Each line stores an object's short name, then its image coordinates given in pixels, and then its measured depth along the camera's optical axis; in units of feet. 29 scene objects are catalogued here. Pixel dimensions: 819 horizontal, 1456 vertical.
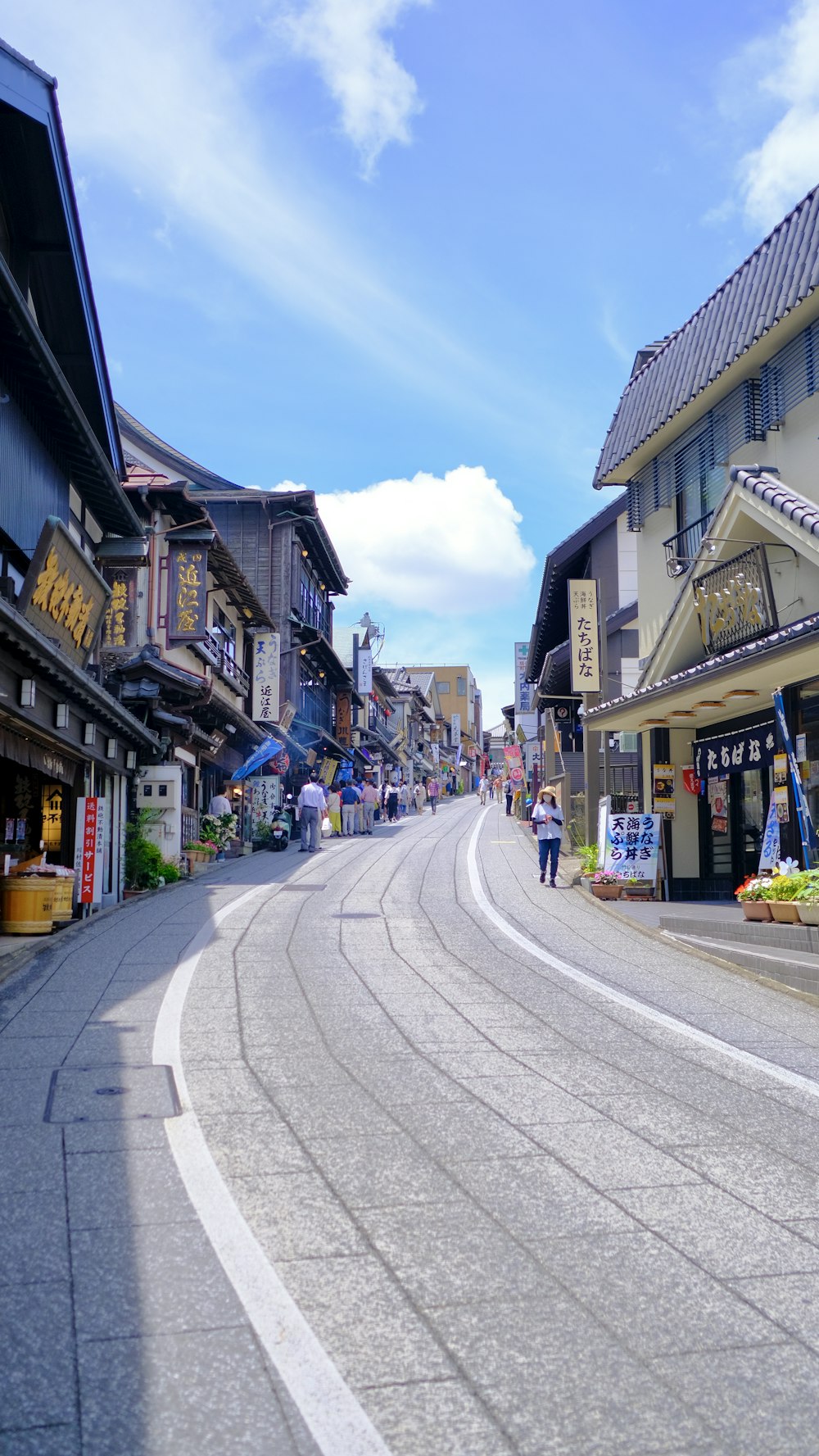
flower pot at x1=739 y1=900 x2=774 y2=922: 39.45
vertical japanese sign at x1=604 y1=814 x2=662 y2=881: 59.11
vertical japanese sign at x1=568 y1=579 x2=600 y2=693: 75.46
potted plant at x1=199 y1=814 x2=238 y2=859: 85.81
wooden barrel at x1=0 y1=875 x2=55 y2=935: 44.39
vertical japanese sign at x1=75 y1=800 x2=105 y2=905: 50.31
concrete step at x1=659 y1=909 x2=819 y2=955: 36.27
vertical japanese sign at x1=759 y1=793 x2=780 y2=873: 45.57
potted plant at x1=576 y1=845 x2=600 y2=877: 65.98
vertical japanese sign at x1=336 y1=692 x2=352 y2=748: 170.19
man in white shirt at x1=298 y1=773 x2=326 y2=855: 90.43
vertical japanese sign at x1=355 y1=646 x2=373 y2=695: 173.99
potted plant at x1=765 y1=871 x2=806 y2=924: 38.01
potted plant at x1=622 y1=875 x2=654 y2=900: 58.59
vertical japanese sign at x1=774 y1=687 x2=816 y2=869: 42.14
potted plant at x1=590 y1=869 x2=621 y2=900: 58.08
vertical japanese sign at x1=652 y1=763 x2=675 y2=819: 61.52
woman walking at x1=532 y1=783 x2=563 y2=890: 64.75
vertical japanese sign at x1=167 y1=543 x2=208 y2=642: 74.84
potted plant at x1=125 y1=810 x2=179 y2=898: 63.05
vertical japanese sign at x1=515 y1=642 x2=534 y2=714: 170.81
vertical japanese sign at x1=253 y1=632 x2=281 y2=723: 115.96
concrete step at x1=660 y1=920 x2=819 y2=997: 32.68
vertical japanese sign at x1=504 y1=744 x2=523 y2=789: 173.68
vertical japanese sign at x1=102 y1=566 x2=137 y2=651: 72.74
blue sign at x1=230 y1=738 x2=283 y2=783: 94.73
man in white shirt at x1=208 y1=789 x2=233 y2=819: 89.35
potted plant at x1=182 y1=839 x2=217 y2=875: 76.74
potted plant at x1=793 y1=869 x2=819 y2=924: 36.50
